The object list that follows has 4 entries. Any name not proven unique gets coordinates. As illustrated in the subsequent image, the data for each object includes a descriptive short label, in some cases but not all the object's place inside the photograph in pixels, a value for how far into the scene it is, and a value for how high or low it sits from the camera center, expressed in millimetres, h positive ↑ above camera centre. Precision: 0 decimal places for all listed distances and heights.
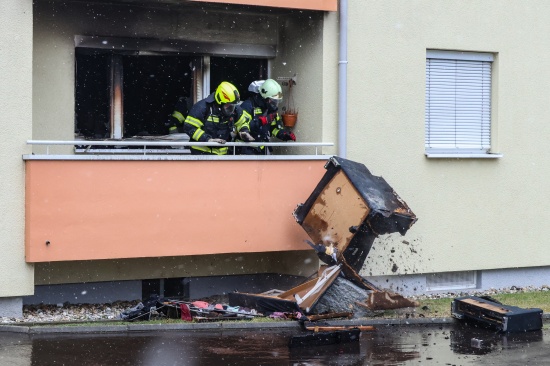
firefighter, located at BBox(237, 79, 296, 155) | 14812 +733
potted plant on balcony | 15340 +782
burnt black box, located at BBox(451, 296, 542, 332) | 12781 -1750
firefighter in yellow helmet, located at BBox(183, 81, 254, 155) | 14219 +599
